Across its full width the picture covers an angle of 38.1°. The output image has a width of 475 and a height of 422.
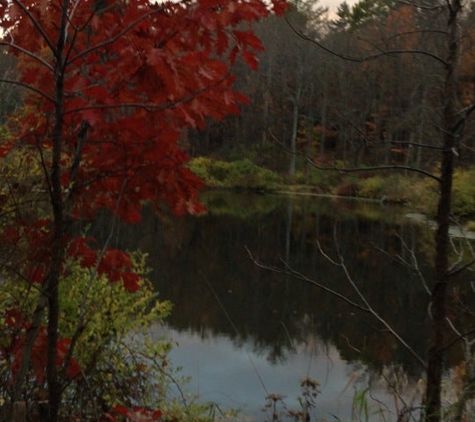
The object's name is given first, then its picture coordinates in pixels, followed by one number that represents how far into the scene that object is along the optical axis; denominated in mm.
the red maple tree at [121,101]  2383
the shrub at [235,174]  42125
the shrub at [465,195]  25000
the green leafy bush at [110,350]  5121
